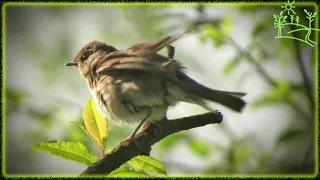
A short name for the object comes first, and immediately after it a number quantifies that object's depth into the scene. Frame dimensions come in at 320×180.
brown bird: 6.37
